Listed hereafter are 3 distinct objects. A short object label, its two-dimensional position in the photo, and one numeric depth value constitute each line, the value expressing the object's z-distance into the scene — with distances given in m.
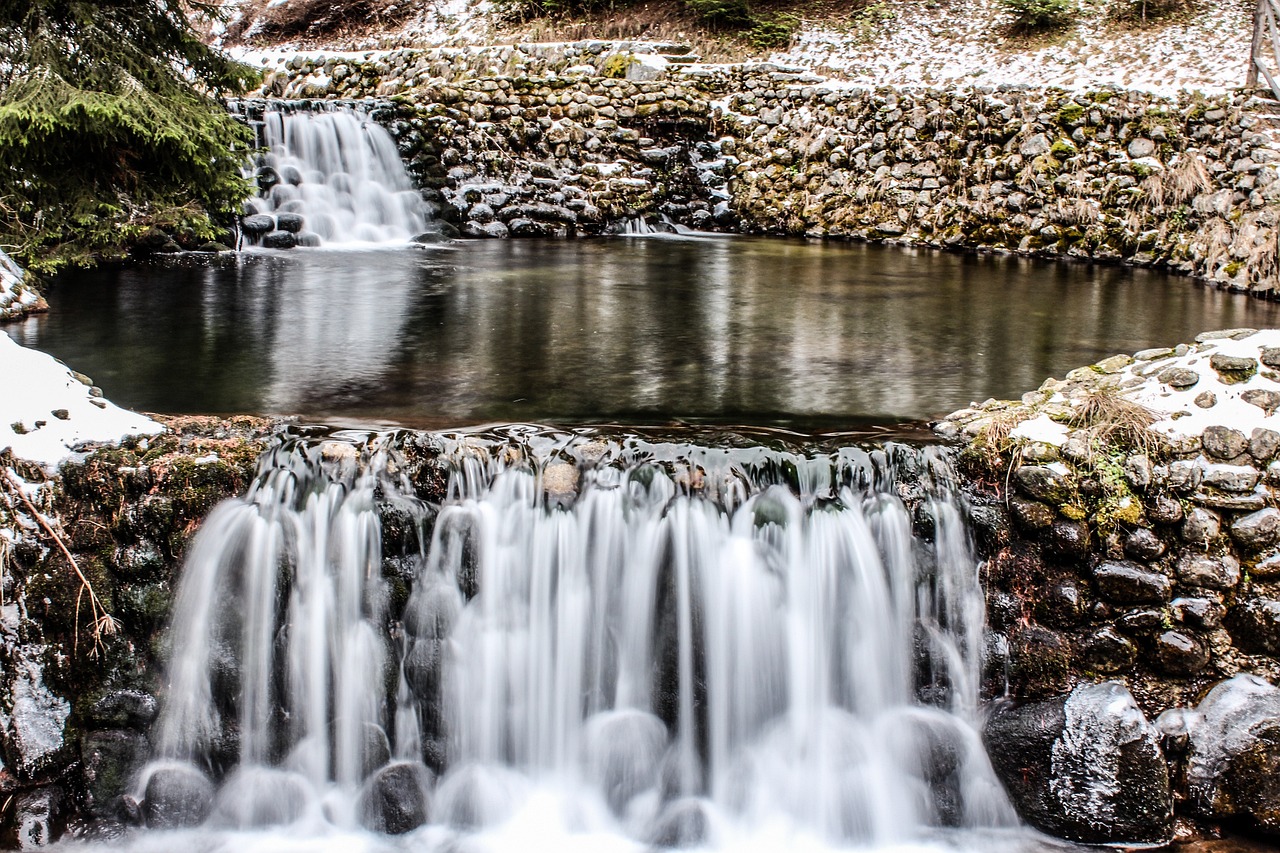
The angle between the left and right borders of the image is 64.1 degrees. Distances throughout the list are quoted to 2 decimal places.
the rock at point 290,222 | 12.27
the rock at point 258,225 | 12.05
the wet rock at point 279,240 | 12.14
